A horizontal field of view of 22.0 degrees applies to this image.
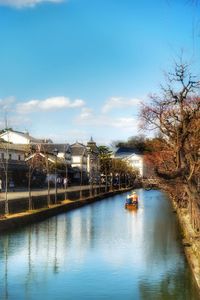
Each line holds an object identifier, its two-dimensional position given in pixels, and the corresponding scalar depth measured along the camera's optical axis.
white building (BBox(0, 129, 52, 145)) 75.83
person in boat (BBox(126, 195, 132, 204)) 46.50
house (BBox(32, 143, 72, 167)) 74.53
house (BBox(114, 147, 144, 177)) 116.50
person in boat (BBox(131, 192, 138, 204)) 46.62
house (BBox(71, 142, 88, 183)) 85.20
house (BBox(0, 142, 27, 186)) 48.22
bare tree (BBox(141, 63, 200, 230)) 10.34
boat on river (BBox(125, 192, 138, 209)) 45.98
